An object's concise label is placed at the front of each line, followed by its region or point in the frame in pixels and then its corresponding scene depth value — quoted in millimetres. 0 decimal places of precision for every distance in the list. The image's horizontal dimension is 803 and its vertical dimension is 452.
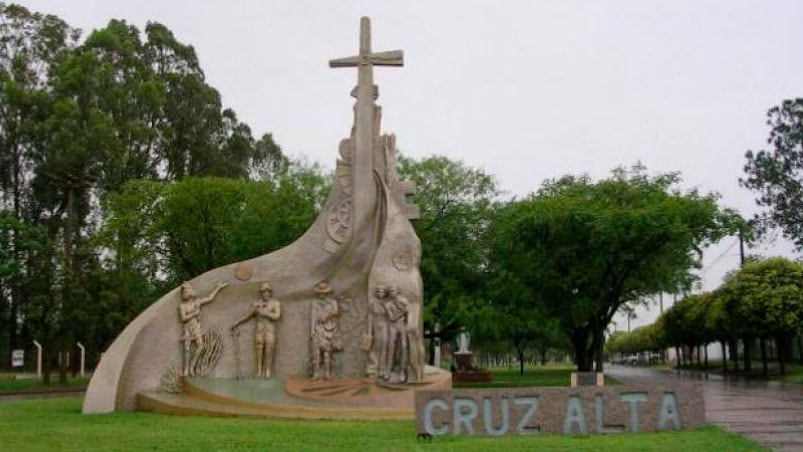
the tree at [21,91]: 40062
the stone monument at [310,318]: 16844
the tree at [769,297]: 33897
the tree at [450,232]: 30008
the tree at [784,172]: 36281
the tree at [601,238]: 27172
